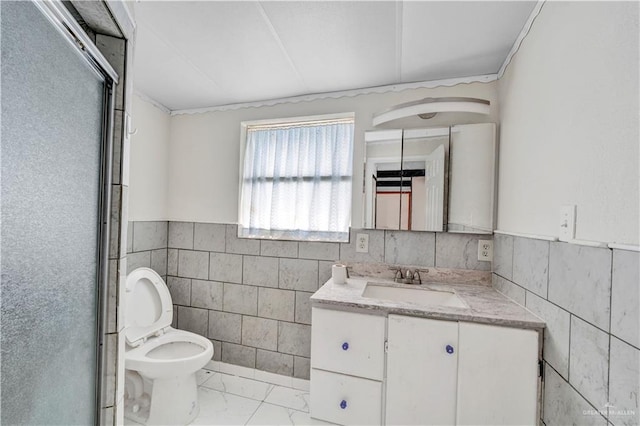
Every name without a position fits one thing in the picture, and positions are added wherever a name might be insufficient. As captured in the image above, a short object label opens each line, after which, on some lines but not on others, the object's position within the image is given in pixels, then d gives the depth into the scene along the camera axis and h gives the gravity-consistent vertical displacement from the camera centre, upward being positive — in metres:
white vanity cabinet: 1.05 -0.68
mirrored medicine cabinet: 1.54 +0.24
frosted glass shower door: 0.54 -0.04
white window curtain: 1.88 +0.24
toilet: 1.47 -0.90
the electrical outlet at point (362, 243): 1.80 -0.20
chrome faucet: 1.59 -0.38
